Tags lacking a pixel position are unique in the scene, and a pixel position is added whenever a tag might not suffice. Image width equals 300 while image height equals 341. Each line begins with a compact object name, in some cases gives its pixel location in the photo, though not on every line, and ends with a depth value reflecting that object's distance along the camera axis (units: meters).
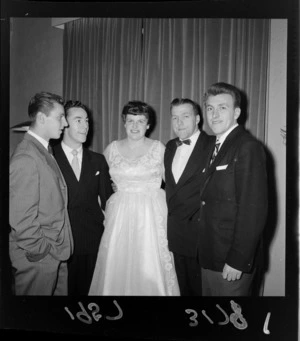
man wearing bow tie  1.90
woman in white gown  2.03
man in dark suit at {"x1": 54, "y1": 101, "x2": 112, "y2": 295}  1.99
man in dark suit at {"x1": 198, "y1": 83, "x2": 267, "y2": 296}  1.63
